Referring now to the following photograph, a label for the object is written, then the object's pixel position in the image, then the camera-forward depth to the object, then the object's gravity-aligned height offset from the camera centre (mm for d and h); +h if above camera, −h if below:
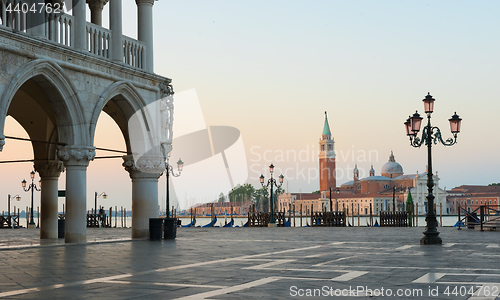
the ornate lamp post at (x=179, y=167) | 28000 +1059
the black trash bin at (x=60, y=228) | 21062 -1347
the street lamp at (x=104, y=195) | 66925 -601
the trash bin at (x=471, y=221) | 28900 -1869
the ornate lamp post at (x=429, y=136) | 16734 +1442
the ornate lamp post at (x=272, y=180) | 39666 +464
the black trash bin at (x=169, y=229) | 19688 -1338
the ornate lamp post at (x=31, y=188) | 39775 +227
